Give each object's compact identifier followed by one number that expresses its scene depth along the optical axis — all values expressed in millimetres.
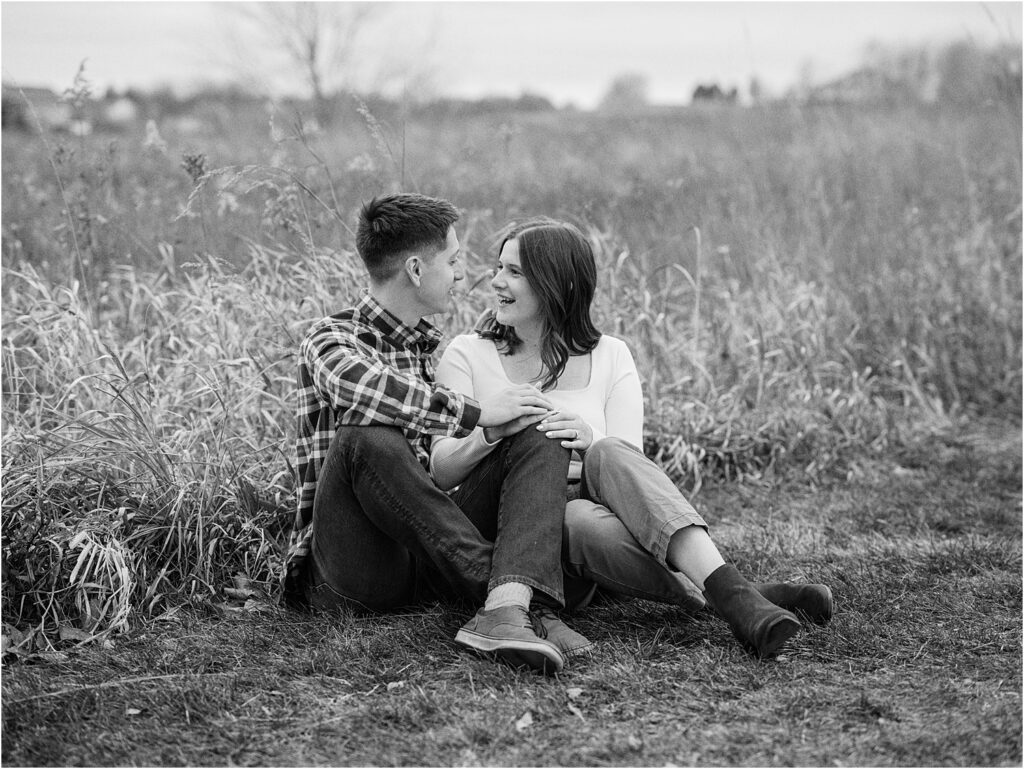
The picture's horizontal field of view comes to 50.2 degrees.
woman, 2664
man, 2588
